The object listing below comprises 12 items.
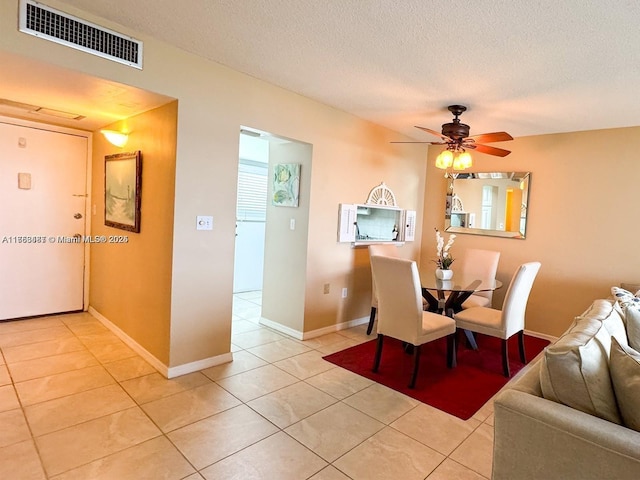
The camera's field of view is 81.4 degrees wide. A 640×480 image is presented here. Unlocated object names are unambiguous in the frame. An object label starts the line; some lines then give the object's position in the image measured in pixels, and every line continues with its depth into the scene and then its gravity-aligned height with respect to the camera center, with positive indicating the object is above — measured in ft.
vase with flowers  11.68 -1.31
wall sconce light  10.85 +2.11
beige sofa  3.76 -2.06
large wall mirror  14.44 +1.05
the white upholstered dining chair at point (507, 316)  10.11 -2.52
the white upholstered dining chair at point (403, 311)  9.24 -2.23
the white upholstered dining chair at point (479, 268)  13.24 -1.49
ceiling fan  11.19 +2.62
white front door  12.22 -0.51
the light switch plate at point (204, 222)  9.31 -0.21
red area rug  8.87 -4.05
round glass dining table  10.47 -1.71
